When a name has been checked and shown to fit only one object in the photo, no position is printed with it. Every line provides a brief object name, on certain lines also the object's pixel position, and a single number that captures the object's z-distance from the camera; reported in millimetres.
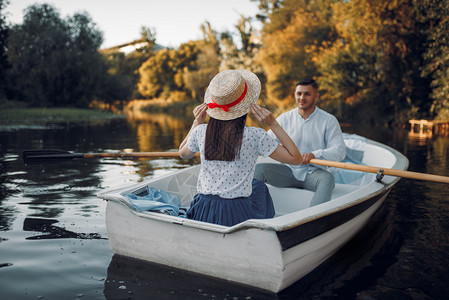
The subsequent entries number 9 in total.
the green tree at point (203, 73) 37406
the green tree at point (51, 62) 26406
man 3779
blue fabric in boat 2797
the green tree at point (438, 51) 16047
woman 2459
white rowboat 2344
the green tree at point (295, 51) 23547
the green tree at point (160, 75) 47219
